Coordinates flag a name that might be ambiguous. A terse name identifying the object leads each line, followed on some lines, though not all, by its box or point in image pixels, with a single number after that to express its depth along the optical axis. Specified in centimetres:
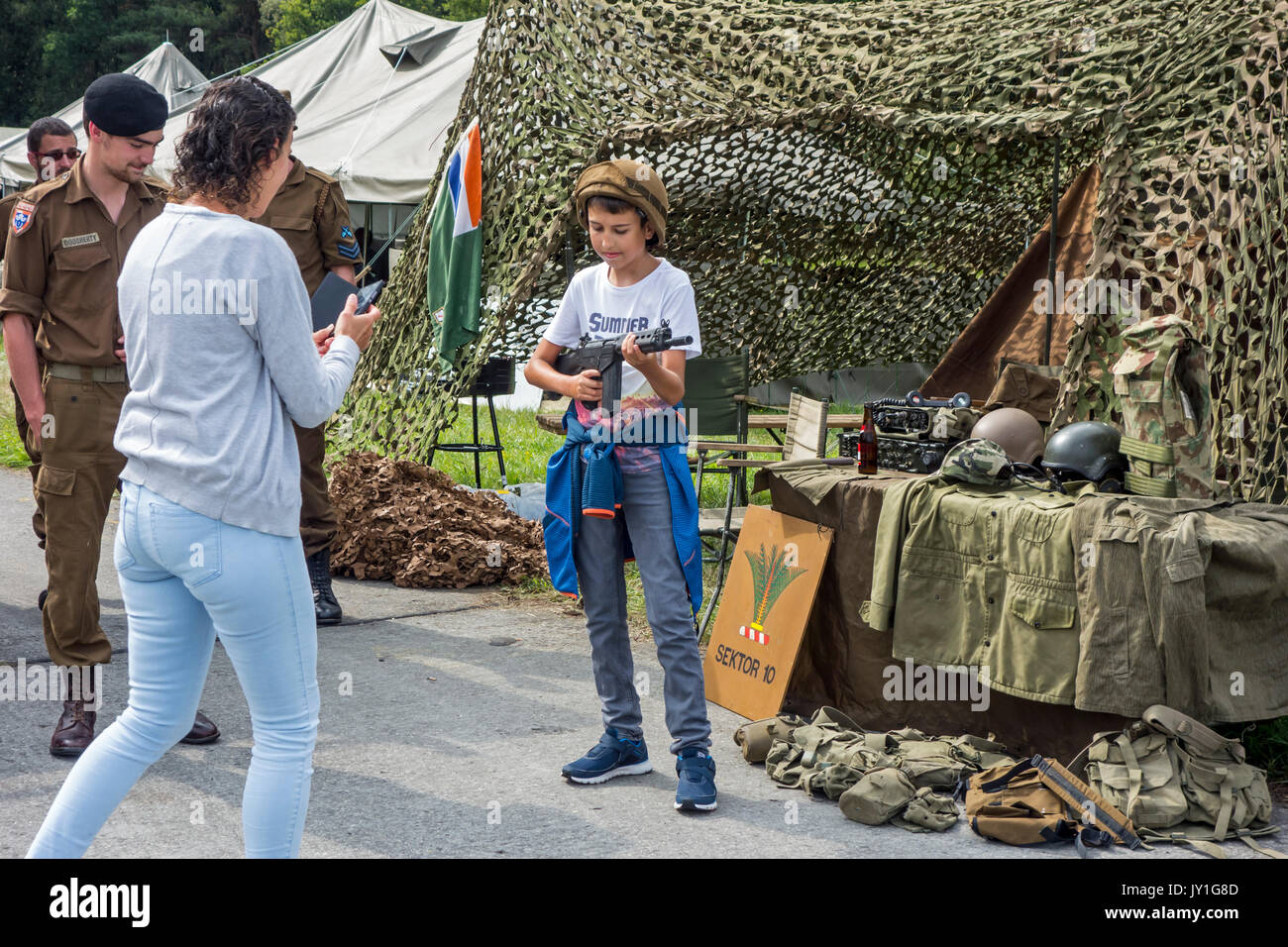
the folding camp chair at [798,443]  622
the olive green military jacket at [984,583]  429
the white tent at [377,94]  1465
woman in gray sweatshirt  274
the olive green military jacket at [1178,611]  406
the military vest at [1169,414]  464
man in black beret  446
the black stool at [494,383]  947
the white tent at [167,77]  2123
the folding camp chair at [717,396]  796
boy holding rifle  414
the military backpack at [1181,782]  395
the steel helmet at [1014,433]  521
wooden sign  506
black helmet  473
